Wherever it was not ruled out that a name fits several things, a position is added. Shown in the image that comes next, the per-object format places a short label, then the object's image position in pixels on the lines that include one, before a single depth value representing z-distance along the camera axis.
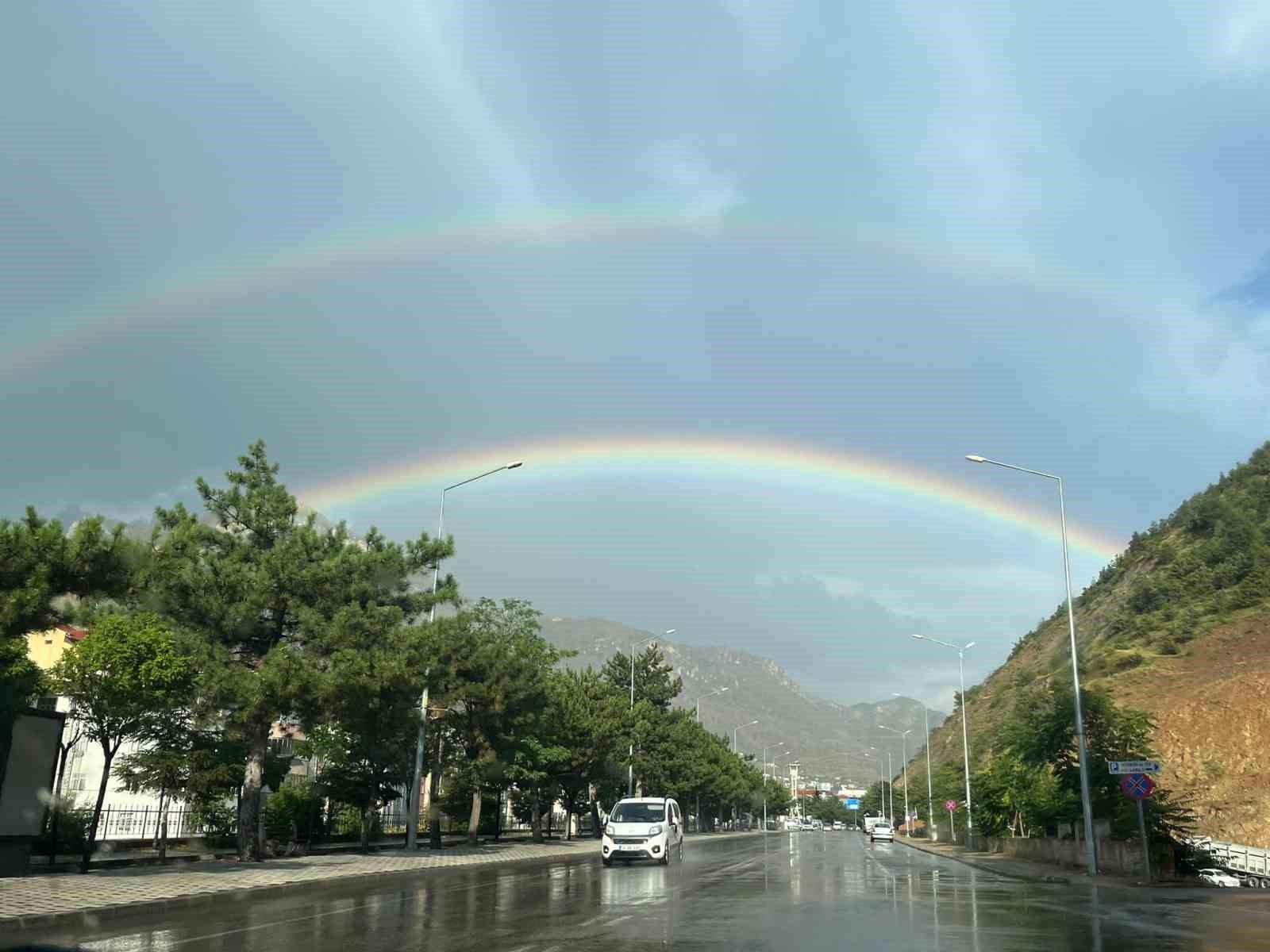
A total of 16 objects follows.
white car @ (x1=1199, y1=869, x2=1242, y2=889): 29.05
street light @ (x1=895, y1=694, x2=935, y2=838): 83.35
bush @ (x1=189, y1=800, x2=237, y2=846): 35.50
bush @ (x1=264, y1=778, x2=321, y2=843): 36.81
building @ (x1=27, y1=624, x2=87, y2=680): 51.94
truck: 35.34
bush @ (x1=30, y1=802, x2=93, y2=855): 28.34
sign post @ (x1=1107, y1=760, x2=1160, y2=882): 24.42
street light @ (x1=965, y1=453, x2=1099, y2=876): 28.83
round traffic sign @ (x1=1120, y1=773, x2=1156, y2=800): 24.42
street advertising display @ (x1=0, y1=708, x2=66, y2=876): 21.88
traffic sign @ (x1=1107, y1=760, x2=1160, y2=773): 25.58
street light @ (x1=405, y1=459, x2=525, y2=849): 35.03
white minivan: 31.83
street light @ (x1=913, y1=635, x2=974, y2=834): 58.19
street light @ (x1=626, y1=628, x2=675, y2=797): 65.38
